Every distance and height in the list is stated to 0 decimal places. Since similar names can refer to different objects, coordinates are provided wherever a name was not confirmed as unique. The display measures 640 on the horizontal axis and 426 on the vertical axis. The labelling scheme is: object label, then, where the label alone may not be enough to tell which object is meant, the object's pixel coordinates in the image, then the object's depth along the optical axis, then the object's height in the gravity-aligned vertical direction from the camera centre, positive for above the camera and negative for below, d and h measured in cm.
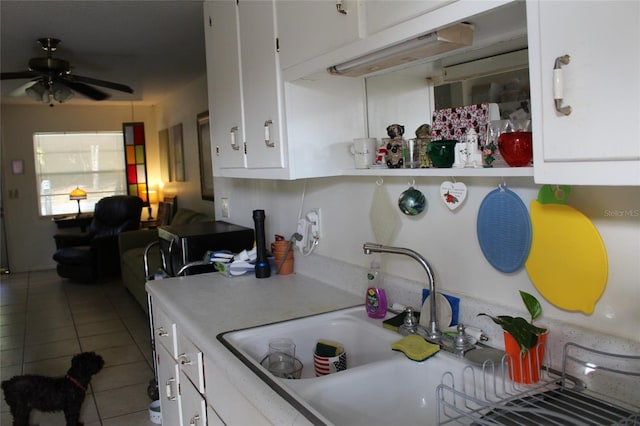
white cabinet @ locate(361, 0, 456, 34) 117 +41
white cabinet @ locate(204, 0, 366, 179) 192 +30
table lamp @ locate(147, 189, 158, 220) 812 -1
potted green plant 121 -38
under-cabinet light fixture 125 +35
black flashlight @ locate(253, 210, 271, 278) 246 -29
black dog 277 -101
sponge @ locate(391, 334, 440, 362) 141 -45
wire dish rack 105 -47
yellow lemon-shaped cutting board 120 -20
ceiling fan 401 +96
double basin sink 127 -50
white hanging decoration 154 -4
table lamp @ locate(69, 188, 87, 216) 763 +8
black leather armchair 652 -55
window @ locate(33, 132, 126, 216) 770 +47
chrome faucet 152 -35
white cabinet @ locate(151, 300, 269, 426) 144 -62
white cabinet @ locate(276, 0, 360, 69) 147 +49
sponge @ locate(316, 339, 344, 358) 169 -51
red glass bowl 119 +7
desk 737 -29
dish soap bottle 178 -39
